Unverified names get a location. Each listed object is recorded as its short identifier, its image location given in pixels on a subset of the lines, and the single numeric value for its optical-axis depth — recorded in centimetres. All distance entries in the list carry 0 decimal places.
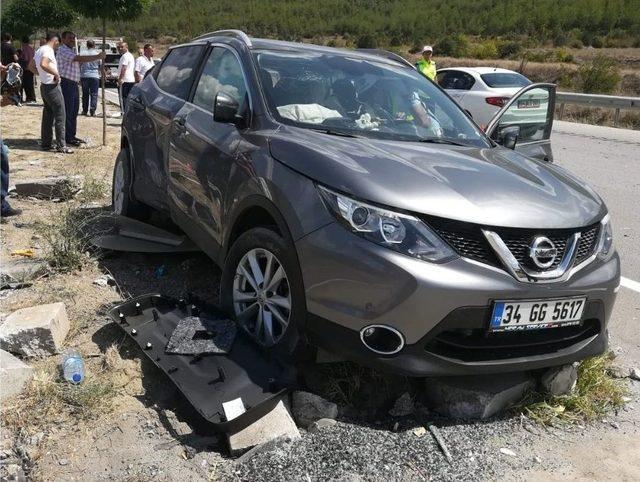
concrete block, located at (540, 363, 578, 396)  328
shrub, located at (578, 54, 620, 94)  2630
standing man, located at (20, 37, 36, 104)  1822
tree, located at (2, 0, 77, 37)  2745
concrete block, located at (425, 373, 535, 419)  311
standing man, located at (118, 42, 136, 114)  1395
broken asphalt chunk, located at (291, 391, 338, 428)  301
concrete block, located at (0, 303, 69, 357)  347
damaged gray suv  274
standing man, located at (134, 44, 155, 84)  1467
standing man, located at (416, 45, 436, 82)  1170
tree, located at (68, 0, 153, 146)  1087
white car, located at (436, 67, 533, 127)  1341
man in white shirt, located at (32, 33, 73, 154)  971
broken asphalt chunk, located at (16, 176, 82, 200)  689
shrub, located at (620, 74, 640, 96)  2947
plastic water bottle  320
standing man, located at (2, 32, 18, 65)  1686
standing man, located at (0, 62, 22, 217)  603
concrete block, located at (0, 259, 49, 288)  448
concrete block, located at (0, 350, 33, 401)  310
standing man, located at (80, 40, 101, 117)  1477
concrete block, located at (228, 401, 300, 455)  278
